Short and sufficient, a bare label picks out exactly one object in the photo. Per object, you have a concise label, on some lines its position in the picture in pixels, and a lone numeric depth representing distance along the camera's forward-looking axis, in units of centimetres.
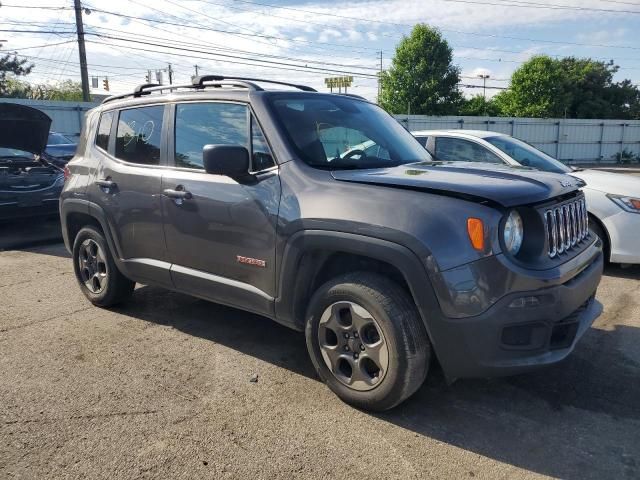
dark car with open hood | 805
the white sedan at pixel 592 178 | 575
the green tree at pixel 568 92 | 3703
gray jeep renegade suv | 271
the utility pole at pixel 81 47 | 2759
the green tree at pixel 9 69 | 4309
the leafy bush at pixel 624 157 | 3294
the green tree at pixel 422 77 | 3484
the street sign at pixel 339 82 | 5794
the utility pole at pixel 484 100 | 4329
